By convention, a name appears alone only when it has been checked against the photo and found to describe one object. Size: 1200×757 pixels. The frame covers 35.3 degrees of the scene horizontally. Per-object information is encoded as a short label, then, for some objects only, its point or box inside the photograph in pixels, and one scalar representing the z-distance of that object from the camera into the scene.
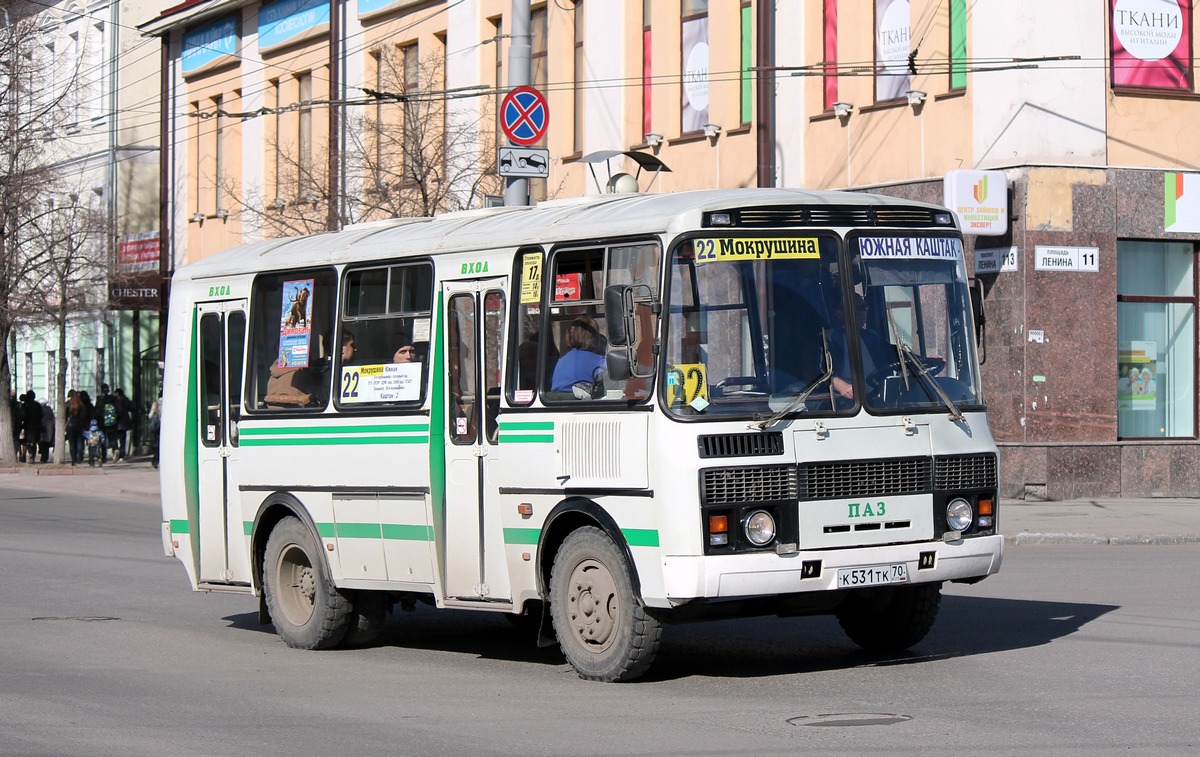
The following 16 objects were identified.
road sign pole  18.48
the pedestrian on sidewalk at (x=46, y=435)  46.03
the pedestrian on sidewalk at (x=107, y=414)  42.94
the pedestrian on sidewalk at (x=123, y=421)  43.53
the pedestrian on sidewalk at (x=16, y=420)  42.16
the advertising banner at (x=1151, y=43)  24.73
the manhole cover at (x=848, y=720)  8.54
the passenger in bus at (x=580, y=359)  10.12
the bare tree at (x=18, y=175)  40.25
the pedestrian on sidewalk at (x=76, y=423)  43.16
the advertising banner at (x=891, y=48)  26.27
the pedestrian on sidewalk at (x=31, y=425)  45.25
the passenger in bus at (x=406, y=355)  11.46
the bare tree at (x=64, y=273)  40.22
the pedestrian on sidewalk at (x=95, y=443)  42.31
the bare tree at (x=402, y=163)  31.61
